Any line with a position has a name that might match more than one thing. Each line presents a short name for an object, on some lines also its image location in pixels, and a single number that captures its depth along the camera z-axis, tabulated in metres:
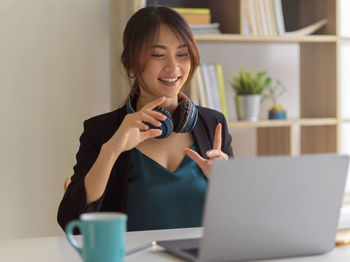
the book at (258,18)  2.82
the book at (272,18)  2.85
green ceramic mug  1.00
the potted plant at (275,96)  2.95
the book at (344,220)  1.47
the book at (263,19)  2.83
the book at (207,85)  2.79
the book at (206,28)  2.72
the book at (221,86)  2.84
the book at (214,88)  2.81
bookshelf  2.83
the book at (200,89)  2.76
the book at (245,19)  2.79
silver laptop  1.03
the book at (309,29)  2.94
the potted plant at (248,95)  2.85
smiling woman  1.79
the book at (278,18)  2.85
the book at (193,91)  2.72
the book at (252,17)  2.80
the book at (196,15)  2.70
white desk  1.20
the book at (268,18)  2.84
